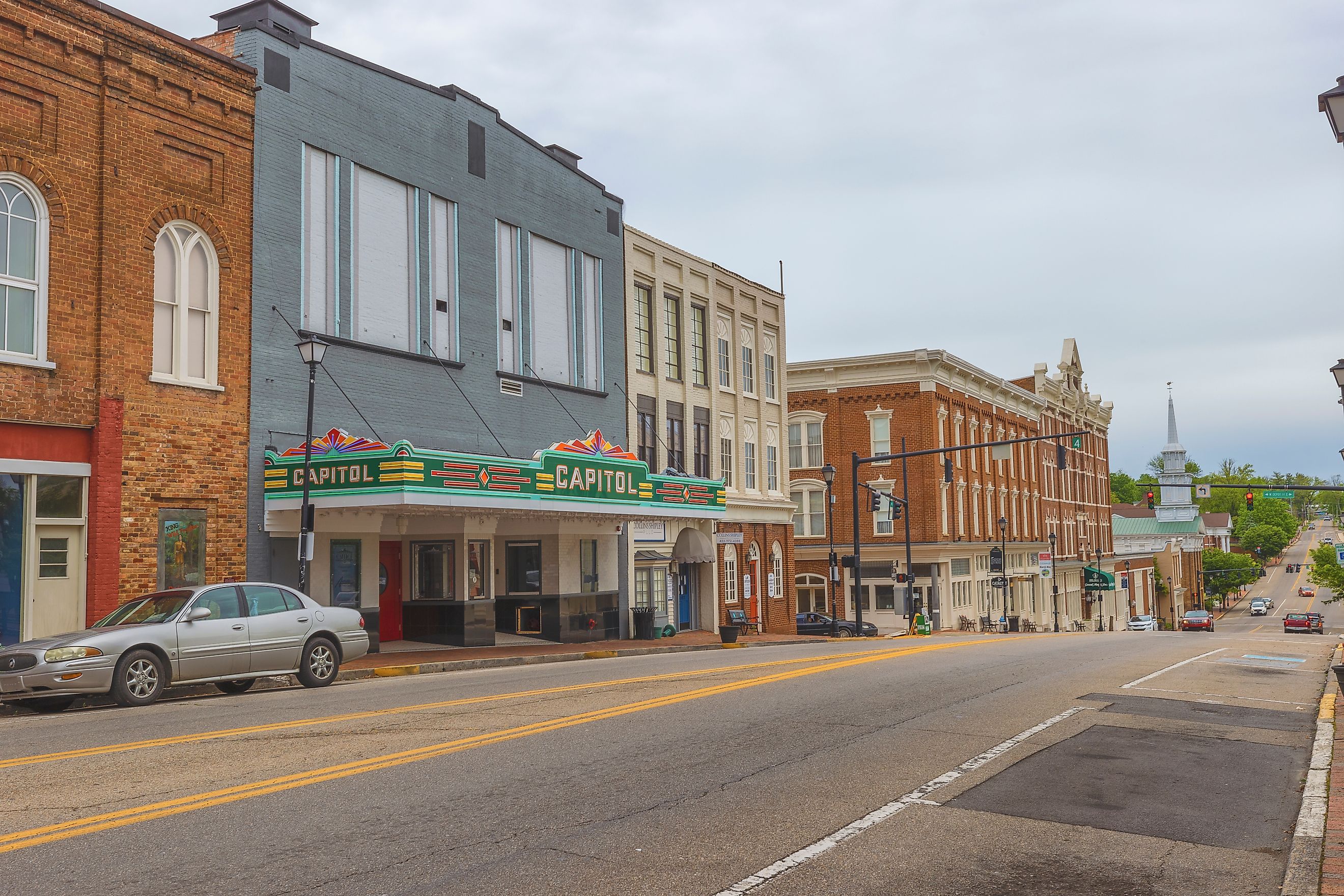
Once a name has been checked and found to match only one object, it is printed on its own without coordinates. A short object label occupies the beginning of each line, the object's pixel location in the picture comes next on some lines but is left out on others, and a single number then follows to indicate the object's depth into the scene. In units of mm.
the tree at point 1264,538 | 159250
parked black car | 42719
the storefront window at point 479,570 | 26734
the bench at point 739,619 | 36212
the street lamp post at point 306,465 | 19750
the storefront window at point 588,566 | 30625
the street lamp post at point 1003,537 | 57188
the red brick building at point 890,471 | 55688
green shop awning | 78625
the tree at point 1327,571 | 73812
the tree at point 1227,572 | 118688
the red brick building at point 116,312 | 18609
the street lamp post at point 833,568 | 39450
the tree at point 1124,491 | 179875
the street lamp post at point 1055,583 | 71500
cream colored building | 34656
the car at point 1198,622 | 68625
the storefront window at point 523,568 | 29719
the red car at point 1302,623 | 64188
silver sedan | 13586
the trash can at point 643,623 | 32500
